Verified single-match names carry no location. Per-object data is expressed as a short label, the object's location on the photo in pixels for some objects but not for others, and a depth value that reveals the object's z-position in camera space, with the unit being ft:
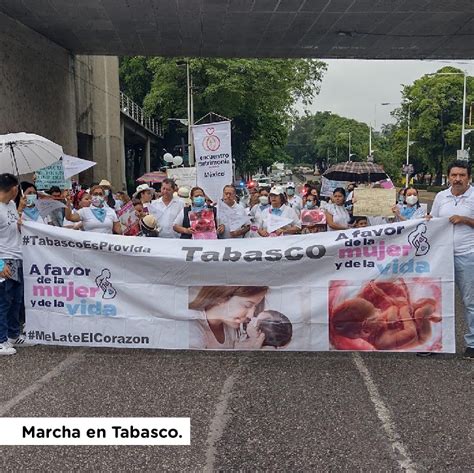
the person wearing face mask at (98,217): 24.30
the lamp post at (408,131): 212.76
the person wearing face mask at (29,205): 22.99
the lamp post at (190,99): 115.85
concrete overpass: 43.45
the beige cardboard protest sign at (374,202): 25.73
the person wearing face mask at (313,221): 26.50
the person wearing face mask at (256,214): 27.13
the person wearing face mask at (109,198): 35.23
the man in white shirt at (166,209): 25.91
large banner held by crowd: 19.27
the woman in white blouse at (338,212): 27.02
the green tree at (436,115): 200.23
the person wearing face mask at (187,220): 25.18
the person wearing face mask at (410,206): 27.49
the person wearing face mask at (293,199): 34.63
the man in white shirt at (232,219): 26.55
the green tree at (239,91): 118.62
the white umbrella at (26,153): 25.80
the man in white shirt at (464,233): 19.33
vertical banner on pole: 32.73
